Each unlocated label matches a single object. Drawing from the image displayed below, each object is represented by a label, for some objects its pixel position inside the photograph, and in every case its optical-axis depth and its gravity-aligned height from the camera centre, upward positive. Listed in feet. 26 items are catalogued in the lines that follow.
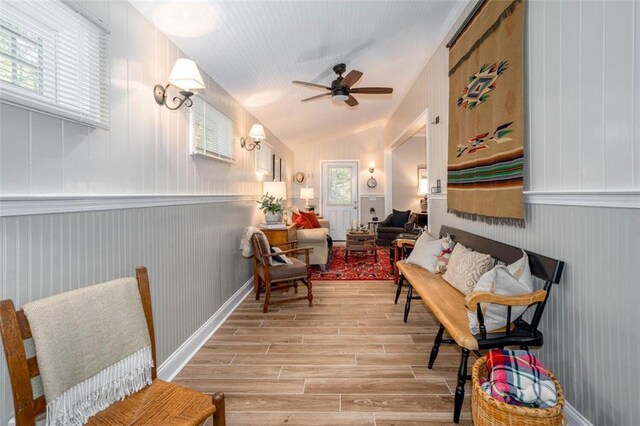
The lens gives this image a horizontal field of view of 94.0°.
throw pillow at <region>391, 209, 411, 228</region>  21.85 -0.68
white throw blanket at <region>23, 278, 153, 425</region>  3.38 -1.77
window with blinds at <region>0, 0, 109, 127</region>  3.64 +2.09
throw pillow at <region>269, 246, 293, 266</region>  11.40 -1.95
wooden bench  5.10 -2.15
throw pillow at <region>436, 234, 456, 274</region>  8.95 -1.38
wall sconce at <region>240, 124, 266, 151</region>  12.36 +3.12
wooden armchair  10.52 -2.26
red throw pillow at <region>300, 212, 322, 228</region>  18.04 -0.55
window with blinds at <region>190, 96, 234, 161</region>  8.23 +2.41
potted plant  13.64 +0.01
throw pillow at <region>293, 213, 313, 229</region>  17.10 -0.75
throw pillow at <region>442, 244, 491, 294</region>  7.00 -1.47
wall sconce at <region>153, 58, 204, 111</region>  6.28 +2.76
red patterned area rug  14.80 -3.29
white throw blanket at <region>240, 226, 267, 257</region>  10.84 -1.23
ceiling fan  10.71 +4.73
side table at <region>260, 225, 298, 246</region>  13.38 -1.17
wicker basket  3.93 -2.78
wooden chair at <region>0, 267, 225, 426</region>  3.11 -2.62
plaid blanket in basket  4.22 -2.55
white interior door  26.81 +1.27
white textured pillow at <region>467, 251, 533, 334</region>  5.24 -1.43
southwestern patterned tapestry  6.20 +2.26
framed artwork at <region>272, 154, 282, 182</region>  18.95 +2.75
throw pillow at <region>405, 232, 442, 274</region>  9.31 -1.43
